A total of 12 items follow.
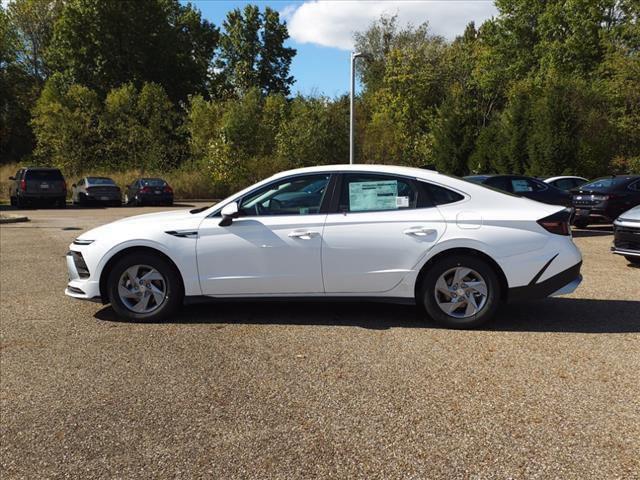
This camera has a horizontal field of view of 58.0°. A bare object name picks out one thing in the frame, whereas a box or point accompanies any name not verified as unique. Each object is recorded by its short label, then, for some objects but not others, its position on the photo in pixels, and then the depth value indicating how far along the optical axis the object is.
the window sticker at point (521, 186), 13.85
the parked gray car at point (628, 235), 8.78
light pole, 25.84
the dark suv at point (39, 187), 25.16
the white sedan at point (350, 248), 5.50
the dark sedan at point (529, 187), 13.71
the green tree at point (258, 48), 60.38
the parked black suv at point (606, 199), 13.67
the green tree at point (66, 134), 36.62
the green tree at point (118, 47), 47.09
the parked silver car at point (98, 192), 26.97
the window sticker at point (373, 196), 5.69
